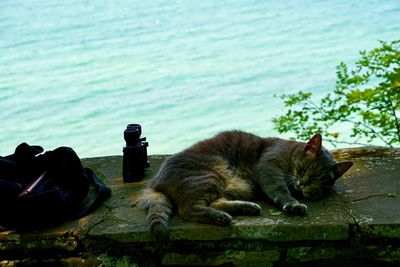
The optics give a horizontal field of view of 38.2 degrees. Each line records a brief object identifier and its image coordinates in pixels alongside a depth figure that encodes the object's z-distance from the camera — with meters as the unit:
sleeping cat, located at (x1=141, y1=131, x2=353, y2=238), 2.75
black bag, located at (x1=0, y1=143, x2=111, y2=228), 2.73
